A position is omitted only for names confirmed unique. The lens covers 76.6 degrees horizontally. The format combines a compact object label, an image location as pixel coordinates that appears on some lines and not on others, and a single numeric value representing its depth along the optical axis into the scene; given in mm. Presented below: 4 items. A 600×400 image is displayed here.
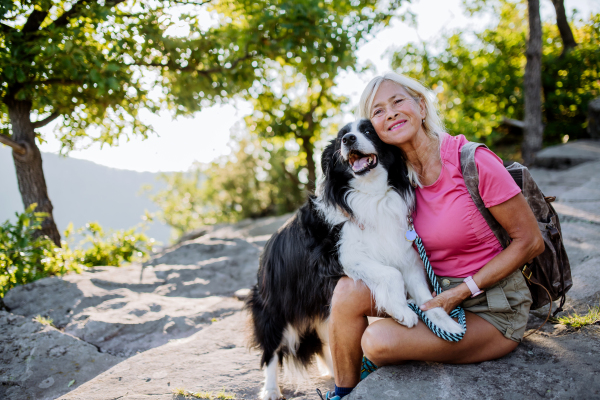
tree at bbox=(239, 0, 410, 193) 5102
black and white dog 2078
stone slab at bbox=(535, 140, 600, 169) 7297
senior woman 1796
